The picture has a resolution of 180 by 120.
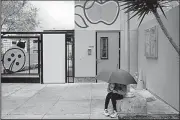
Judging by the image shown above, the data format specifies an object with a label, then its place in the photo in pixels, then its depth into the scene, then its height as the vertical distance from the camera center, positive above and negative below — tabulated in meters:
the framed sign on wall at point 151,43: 8.02 +0.33
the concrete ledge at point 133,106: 5.95 -1.10
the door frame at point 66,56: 11.47 -0.24
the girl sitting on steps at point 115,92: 5.83 -0.79
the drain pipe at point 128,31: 7.35 +0.58
